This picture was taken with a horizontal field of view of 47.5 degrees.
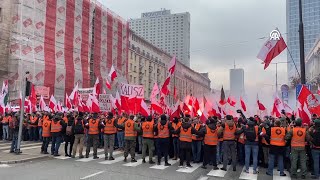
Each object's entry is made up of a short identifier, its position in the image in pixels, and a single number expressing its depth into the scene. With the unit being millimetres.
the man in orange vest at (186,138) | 12633
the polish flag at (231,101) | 20625
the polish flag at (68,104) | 23844
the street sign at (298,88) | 14188
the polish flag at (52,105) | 22422
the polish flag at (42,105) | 23834
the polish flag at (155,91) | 17922
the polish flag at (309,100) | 12539
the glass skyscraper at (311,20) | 124312
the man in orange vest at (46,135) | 15031
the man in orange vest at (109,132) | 13906
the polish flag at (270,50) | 14828
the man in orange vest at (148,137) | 13330
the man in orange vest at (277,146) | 11539
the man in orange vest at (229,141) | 12195
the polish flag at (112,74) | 20659
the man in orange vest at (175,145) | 14384
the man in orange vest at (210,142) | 12438
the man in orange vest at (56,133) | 14599
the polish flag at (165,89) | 17019
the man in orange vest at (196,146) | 13797
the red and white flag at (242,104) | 18844
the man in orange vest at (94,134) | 14094
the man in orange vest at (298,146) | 11297
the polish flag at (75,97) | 23141
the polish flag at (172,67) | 17734
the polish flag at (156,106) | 15953
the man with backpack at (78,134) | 14086
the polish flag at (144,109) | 15406
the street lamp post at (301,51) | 14008
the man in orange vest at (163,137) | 12984
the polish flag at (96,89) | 17908
